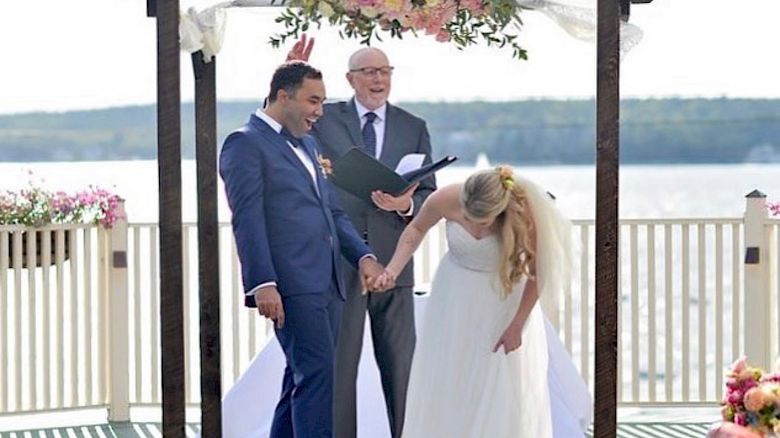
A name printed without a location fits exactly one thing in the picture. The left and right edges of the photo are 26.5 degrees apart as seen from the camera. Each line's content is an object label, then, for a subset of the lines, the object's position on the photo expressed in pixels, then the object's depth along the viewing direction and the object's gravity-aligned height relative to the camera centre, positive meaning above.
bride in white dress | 5.71 -0.34
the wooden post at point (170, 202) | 5.10 +0.04
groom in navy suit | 5.74 -0.07
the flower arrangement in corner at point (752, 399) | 4.98 -0.57
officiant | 6.44 -0.02
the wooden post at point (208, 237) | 6.10 -0.09
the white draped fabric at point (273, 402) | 6.94 -0.80
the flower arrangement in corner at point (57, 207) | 7.94 +0.04
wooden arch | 5.04 -0.01
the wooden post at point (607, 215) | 5.03 -0.01
